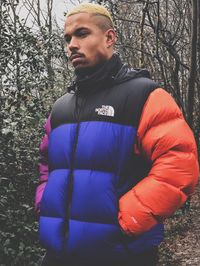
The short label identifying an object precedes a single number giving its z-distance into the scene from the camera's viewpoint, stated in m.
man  1.89
